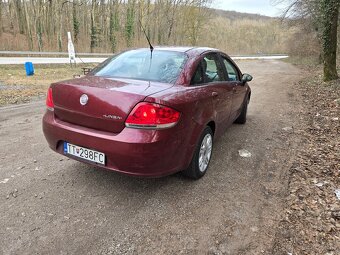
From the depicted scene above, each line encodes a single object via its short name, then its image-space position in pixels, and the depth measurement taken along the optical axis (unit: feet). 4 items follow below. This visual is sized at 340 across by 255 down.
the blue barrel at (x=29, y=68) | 45.29
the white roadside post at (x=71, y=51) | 58.13
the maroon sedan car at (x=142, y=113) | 9.30
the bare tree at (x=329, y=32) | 36.28
